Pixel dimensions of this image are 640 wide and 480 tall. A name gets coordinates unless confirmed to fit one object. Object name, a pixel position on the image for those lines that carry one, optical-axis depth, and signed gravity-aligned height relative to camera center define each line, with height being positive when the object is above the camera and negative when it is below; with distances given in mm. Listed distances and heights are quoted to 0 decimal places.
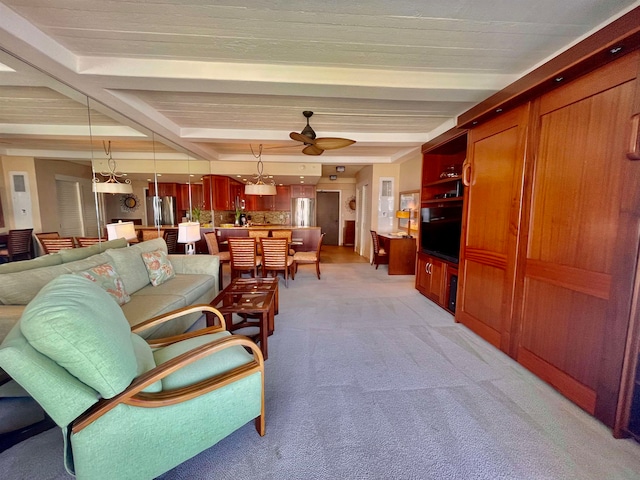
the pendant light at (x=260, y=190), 4992 +484
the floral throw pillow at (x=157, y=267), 2805 -634
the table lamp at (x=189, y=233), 3604 -300
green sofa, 1712 -636
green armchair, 909 -793
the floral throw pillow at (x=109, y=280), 2070 -593
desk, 5086 -835
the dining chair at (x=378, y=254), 5535 -887
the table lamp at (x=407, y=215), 5379 -11
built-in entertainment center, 3154 -48
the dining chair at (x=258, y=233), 5452 -442
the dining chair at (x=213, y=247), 4547 -639
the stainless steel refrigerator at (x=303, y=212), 8078 +53
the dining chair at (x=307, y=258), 4793 -862
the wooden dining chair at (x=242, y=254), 4031 -677
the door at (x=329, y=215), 9547 -44
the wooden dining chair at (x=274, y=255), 4109 -702
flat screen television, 3188 -230
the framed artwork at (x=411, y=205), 5398 +218
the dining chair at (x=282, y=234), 5480 -457
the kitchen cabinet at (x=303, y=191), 7848 +714
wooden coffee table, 2160 -836
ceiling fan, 3104 +922
